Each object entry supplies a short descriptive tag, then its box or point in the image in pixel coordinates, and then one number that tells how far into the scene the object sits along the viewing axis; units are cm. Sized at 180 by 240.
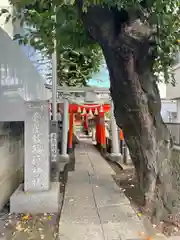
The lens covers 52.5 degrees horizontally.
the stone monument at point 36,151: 398
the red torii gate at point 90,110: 911
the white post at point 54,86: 742
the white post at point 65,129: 874
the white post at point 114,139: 875
